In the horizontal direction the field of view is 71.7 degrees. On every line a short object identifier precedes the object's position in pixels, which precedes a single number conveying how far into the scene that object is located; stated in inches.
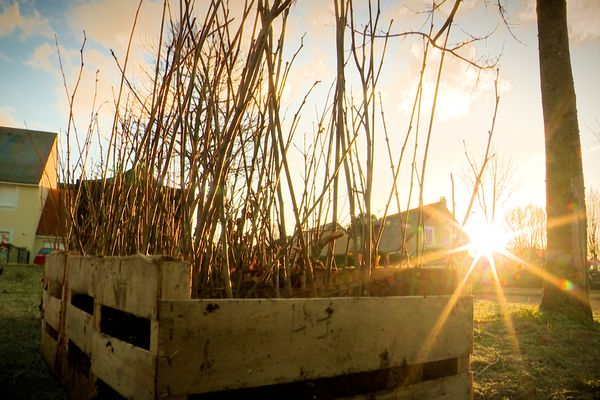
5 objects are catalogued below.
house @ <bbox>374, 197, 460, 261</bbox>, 1036.5
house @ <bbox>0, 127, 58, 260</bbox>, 734.5
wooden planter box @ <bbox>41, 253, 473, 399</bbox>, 36.4
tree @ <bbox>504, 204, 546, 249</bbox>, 1246.3
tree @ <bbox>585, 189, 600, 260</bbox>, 1128.2
